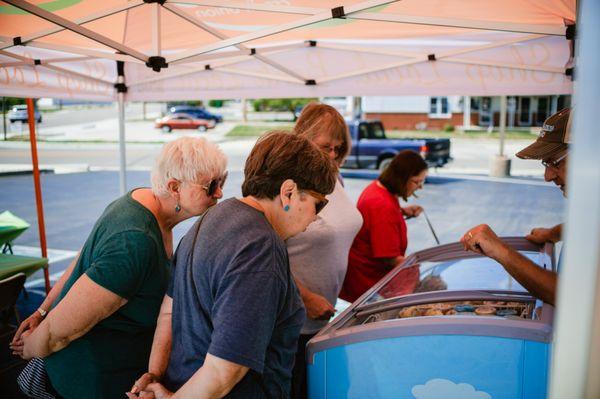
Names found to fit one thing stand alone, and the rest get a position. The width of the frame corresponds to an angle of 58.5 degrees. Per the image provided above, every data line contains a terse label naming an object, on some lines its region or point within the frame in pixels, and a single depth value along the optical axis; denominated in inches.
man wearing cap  72.9
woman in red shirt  121.6
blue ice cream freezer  64.4
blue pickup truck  609.0
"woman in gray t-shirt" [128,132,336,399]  54.2
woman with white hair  70.7
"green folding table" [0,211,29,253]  212.7
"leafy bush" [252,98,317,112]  1742.1
